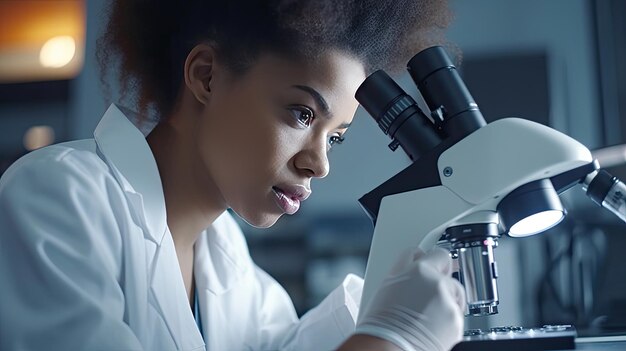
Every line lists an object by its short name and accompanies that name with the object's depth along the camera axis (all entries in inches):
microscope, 35.3
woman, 38.8
